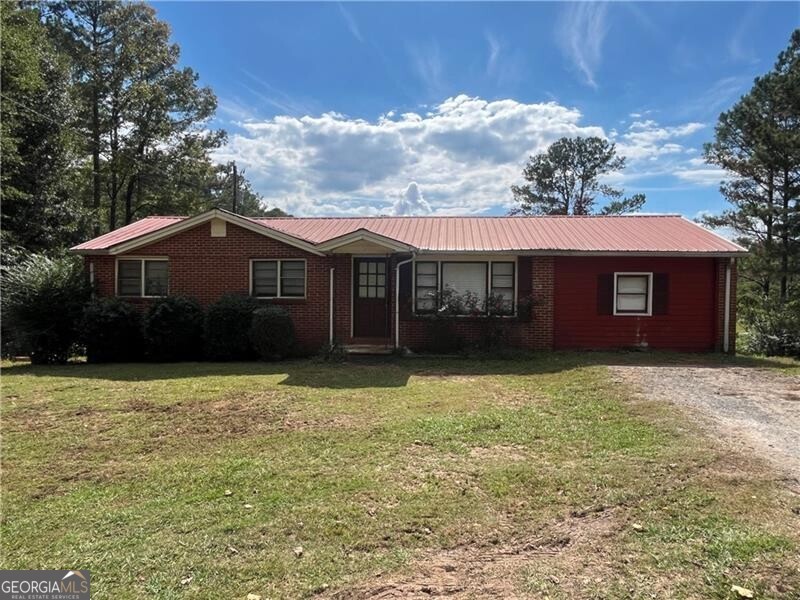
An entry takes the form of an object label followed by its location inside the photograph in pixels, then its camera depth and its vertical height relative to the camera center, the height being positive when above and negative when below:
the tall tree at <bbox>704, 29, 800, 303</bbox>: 20.91 +5.41
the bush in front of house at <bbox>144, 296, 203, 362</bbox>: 11.98 -0.90
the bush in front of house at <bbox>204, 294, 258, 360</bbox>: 12.00 -0.91
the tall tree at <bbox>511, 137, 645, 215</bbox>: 37.81 +8.94
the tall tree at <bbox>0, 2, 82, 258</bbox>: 17.22 +5.63
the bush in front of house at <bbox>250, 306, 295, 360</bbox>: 11.73 -0.95
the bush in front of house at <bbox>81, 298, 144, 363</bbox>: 12.05 -0.96
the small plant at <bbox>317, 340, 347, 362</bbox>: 11.87 -1.44
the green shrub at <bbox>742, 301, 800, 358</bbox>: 13.08 -1.07
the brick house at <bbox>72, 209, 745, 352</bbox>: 12.88 +0.22
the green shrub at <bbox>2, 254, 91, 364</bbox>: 12.25 -0.53
